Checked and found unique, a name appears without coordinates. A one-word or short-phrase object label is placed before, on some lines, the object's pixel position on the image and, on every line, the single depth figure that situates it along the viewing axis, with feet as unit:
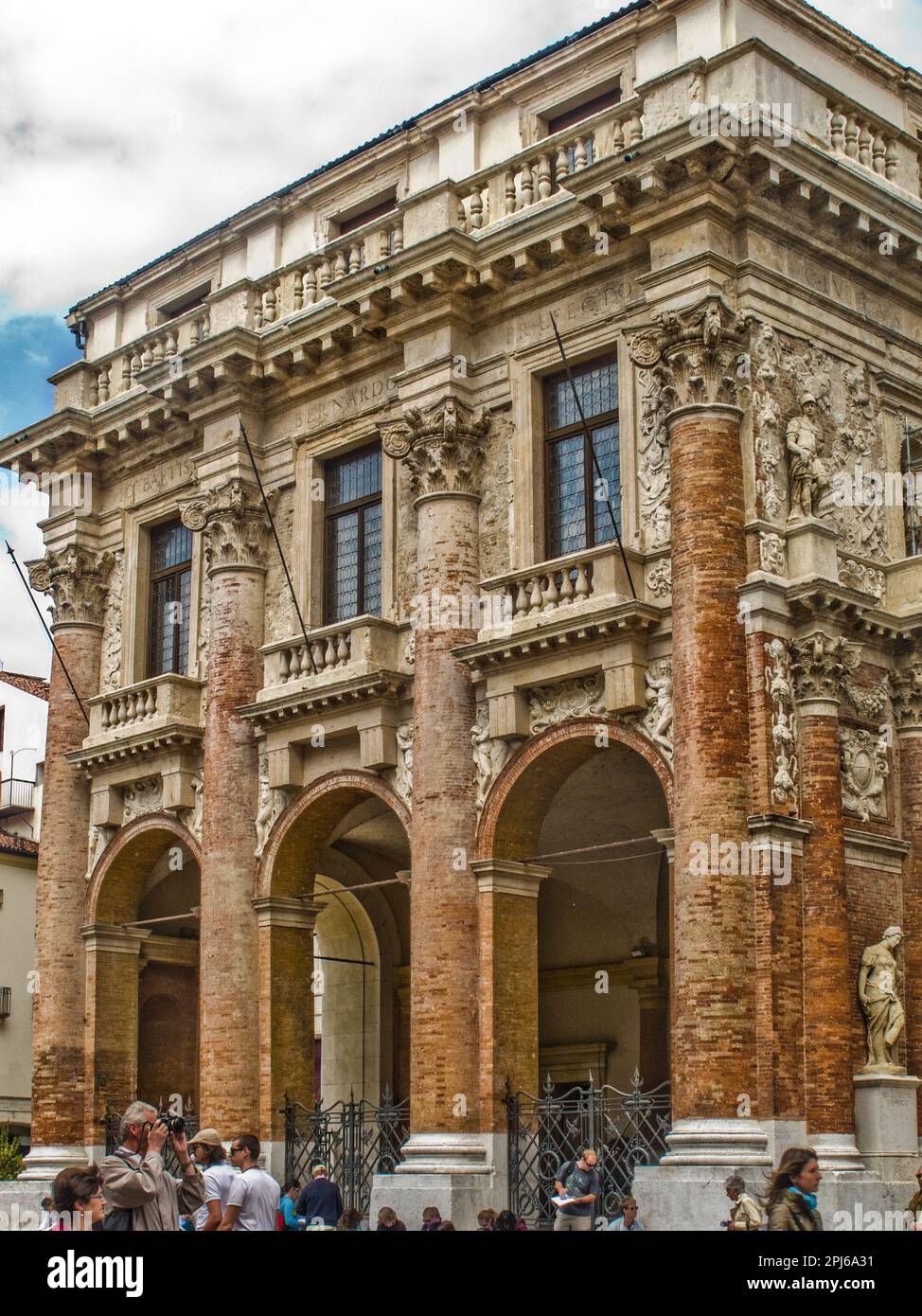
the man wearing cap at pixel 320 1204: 64.08
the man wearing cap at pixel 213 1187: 38.06
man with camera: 31.81
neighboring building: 127.03
